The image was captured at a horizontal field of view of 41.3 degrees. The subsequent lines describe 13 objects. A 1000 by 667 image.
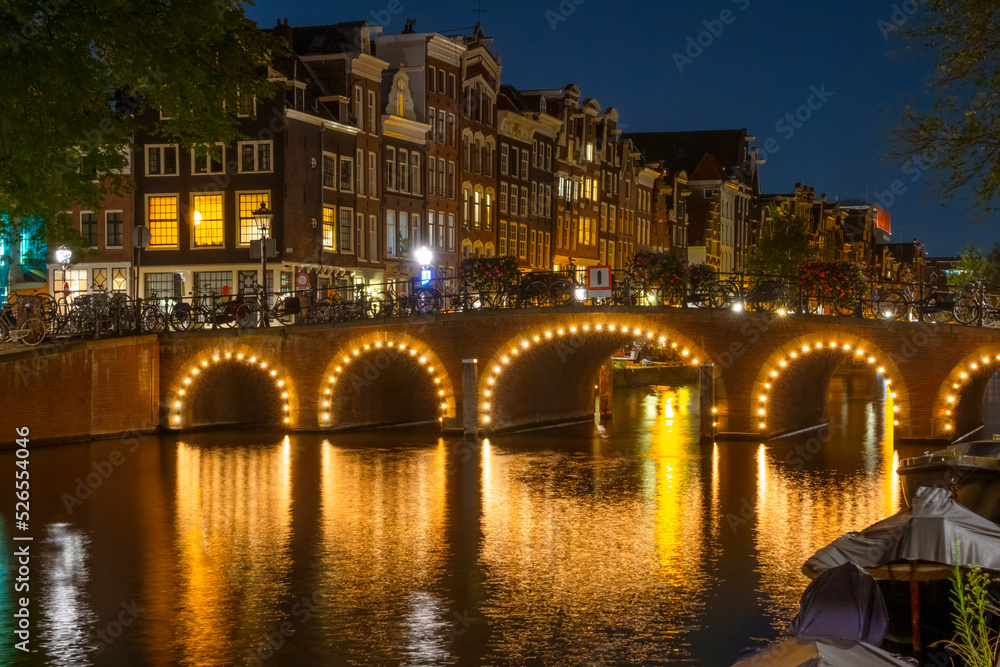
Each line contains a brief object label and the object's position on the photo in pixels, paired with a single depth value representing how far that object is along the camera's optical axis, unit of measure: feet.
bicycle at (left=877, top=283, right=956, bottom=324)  105.40
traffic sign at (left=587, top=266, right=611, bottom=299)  110.63
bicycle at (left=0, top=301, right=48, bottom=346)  108.58
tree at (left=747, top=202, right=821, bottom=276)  244.01
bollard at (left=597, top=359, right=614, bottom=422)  140.97
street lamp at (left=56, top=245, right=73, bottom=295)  146.92
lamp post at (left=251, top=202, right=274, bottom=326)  120.98
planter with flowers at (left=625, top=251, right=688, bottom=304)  113.60
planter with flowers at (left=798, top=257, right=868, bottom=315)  109.19
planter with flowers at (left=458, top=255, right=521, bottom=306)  117.60
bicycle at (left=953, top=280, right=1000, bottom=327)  104.01
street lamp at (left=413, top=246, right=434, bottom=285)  174.29
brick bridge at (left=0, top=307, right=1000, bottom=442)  104.58
